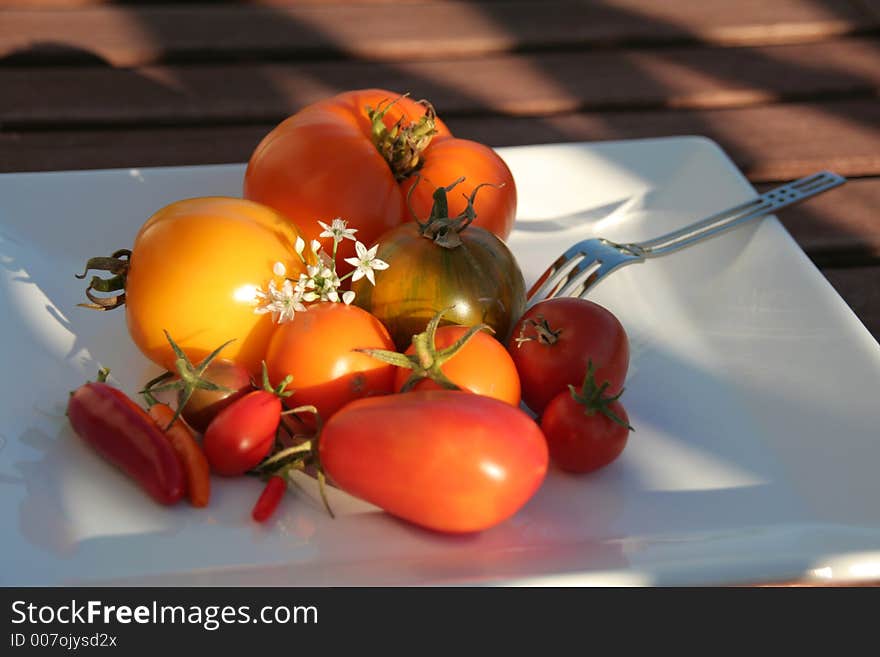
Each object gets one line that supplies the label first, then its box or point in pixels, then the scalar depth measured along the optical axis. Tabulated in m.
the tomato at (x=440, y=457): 0.77
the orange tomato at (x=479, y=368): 0.86
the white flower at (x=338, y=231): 0.97
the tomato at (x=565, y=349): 0.92
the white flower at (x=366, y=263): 0.94
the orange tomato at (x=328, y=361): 0.88
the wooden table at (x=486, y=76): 1.46
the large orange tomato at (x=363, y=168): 1.04
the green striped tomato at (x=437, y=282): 0.94
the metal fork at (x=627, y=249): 1.12
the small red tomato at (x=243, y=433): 0.84
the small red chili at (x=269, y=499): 0.82
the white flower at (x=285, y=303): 0.91
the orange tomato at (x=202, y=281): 0.93
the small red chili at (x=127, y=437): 0.83
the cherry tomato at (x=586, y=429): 0.86
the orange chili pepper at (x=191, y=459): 0.83
